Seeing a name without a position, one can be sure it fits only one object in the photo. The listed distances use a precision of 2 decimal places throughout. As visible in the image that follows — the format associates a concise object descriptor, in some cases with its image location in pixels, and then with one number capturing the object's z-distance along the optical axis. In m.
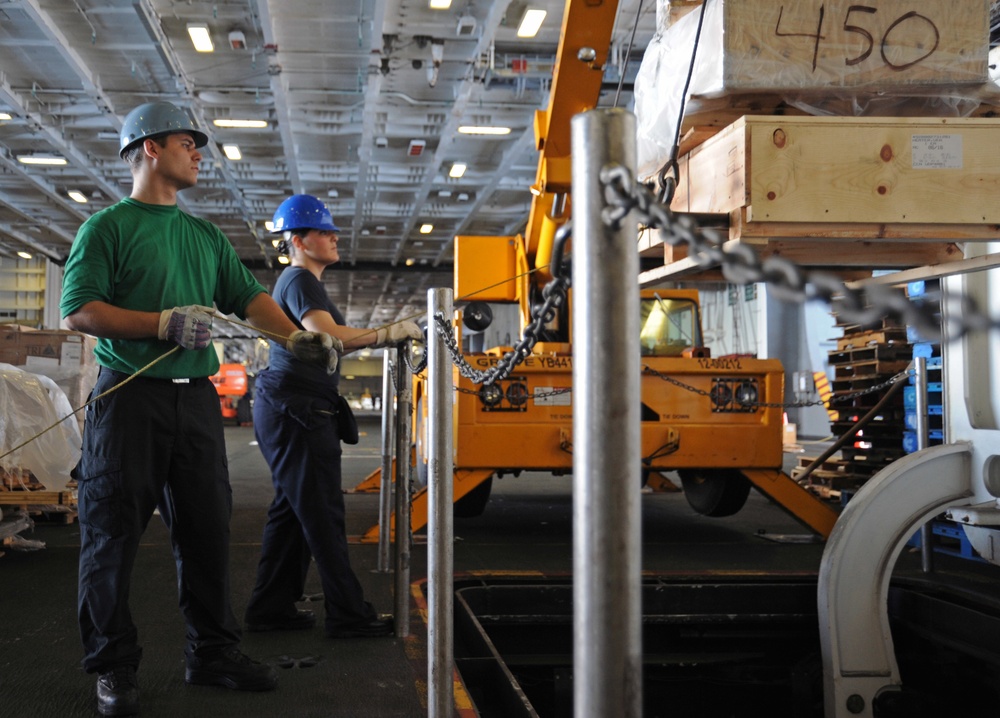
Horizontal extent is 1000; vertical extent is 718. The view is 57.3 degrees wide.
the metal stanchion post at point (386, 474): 5.21
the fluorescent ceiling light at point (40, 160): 16.50
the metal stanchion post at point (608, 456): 1.32
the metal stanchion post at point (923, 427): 5.59
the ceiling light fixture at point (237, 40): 11.16
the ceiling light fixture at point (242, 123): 14.66
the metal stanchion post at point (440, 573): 2.73
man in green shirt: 2.99
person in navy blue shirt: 3.91
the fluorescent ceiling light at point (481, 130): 15.00
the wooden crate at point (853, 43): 2.90
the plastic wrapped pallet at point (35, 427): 6.04
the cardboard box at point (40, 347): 7.40
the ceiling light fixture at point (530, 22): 10.82
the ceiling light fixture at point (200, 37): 11.00
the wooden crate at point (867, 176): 2.77
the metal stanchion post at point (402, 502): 3.98
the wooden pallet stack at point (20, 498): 6.04
